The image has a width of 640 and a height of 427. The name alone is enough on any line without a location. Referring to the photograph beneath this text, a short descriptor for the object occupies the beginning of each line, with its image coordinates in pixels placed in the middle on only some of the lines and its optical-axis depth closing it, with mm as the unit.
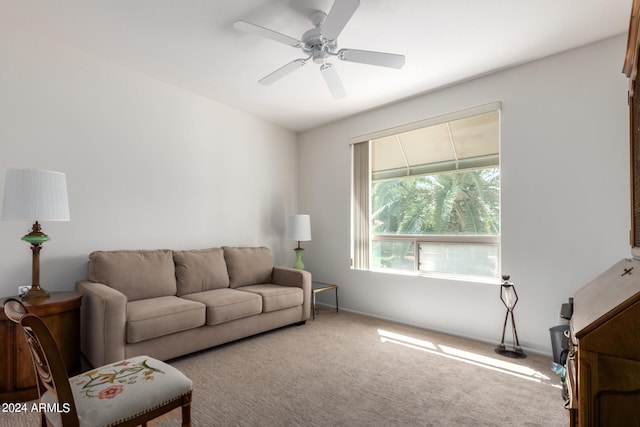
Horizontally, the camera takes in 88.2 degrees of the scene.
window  3443
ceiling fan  2014
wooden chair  1191
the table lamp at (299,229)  4477
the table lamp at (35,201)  2176
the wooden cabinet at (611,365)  1225
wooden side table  2146
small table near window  4160
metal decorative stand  2965
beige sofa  2486
